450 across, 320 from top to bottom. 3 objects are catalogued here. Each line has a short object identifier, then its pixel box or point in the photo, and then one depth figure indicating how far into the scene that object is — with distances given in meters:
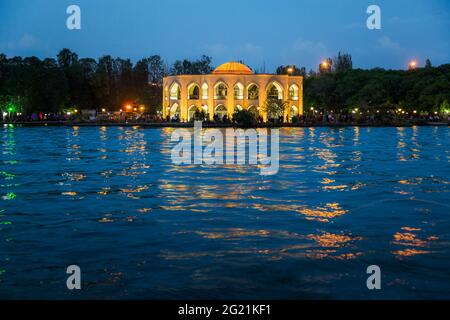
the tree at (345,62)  95.00
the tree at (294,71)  86.94
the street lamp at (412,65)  74.06
